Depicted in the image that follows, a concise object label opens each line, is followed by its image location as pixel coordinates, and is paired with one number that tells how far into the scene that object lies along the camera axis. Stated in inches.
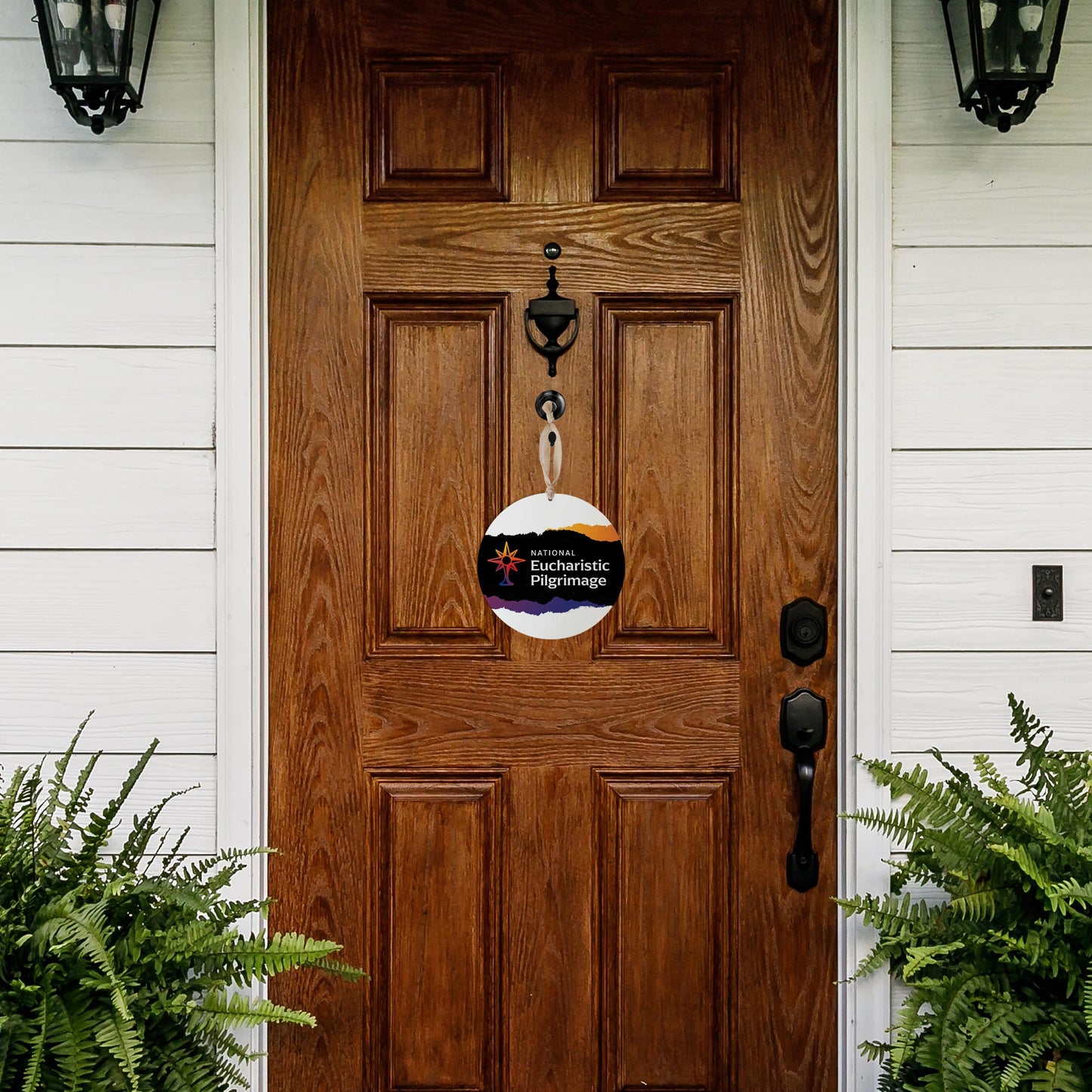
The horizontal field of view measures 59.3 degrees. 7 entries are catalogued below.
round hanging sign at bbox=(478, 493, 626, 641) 62.0
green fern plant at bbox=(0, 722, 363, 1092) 45.1
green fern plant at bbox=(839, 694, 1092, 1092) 46.4
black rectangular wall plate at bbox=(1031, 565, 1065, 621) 59.7
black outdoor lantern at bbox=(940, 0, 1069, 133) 53.7
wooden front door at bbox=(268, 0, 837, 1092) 61.8
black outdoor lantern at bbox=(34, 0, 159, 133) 53.7
